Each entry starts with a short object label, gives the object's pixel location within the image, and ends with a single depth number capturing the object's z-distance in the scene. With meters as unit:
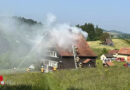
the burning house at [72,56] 42.16
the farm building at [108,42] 126.27
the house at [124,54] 79.44
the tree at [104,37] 127.12
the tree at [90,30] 163.38
